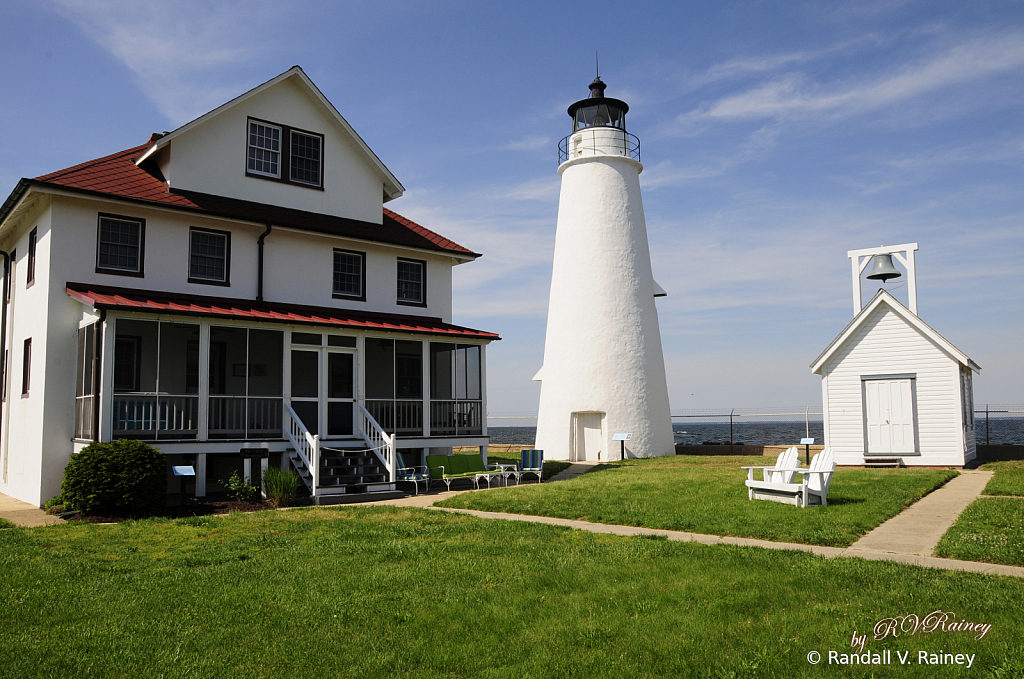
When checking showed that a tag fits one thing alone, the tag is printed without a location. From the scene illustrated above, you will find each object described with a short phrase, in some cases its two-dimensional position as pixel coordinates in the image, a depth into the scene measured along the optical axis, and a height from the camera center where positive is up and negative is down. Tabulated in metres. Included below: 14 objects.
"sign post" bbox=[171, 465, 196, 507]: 12.91 -1.07
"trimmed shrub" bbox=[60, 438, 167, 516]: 12.33 -1.17
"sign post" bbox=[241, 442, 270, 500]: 14.74 -0.93
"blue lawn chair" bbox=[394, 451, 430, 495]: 16.34 -1.47
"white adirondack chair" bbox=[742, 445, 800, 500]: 12.47 -1.04
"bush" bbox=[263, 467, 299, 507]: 13.98 -1.43
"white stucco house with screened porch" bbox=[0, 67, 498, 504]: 15.22 +2.28
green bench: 17.08 -1.41
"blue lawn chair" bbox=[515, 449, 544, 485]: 18.80 -1.38
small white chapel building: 20.64 +0.35
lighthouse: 26.56 +3.25
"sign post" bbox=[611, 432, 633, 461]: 25.92 -1.14
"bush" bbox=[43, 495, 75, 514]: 12.73 -1.71
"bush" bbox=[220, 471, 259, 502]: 14.49 -1.52
